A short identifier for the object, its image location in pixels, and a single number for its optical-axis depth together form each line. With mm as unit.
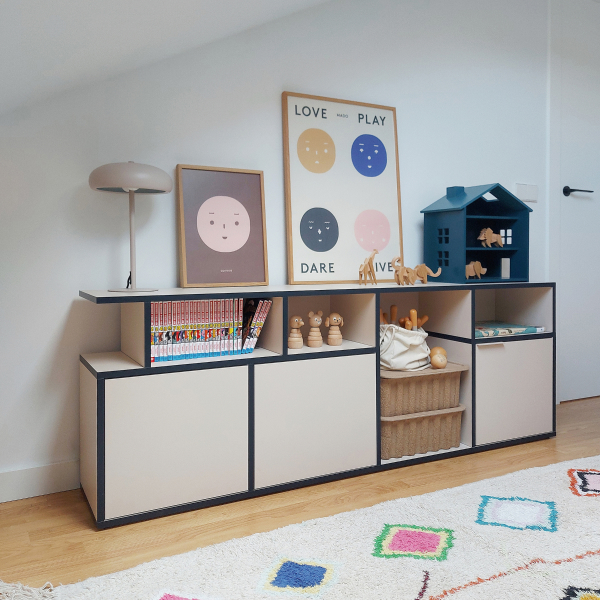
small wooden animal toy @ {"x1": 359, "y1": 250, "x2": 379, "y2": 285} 2504
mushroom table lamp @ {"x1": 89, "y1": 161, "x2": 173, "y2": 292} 1953
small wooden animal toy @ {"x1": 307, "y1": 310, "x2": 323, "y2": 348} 2301
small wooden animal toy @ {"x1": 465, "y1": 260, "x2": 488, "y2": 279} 2795
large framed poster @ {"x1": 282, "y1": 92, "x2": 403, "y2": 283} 2578
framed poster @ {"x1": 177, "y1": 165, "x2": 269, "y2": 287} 2322
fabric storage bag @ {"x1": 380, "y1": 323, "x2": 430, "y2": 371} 2479
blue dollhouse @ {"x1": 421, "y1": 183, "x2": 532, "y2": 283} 2703
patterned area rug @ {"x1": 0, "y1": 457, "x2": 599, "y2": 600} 1498
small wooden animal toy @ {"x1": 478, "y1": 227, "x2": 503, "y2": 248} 2809
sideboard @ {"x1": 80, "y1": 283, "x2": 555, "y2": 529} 1897
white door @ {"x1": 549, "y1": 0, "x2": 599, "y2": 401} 3355
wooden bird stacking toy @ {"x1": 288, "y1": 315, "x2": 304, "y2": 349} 2268
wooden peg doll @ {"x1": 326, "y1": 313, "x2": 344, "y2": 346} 2350
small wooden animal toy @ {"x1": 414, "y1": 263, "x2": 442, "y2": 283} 2652
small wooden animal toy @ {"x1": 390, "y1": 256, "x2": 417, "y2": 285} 2555
